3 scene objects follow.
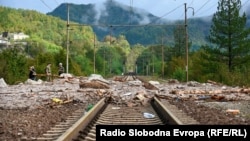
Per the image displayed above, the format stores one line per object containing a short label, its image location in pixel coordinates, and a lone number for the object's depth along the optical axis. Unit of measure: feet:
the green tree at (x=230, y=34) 207.92
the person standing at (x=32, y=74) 106.88
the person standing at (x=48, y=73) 117.23
